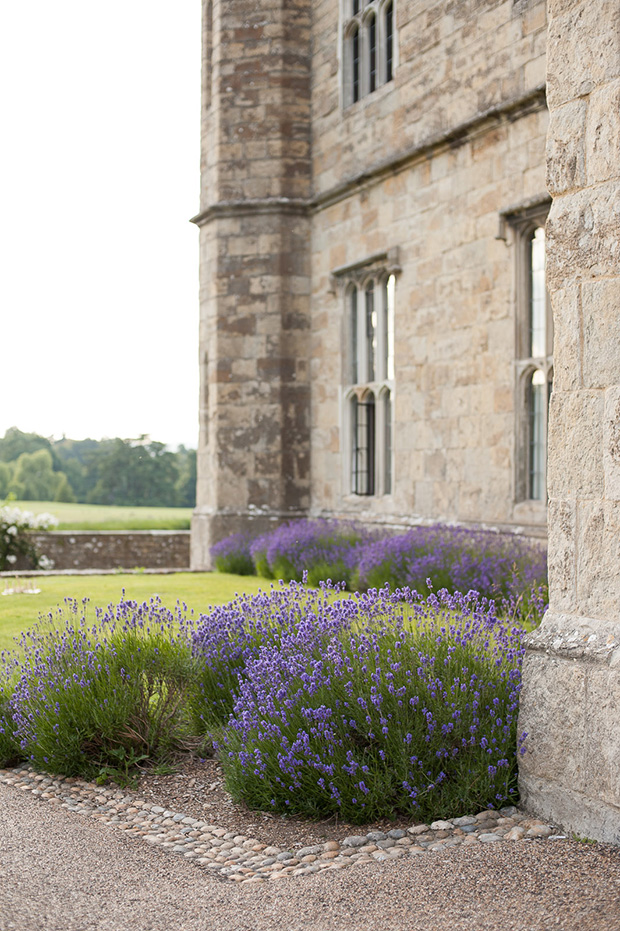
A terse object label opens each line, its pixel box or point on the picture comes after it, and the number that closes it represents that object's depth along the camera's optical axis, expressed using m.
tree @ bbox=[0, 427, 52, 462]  45.91
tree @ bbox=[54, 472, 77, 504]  42.28
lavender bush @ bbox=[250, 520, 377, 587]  9.74
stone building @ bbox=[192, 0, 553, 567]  9.07
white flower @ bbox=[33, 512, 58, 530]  15.54
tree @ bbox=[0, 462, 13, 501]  42.59
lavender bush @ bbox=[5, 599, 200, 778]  4.45
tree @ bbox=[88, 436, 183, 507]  40.03
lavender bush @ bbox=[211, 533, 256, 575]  11.78
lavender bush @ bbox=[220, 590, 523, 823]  3.66
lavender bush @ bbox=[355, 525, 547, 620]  7.51
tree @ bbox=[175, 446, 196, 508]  39.86
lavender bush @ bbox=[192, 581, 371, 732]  4.78
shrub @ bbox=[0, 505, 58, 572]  15.00
